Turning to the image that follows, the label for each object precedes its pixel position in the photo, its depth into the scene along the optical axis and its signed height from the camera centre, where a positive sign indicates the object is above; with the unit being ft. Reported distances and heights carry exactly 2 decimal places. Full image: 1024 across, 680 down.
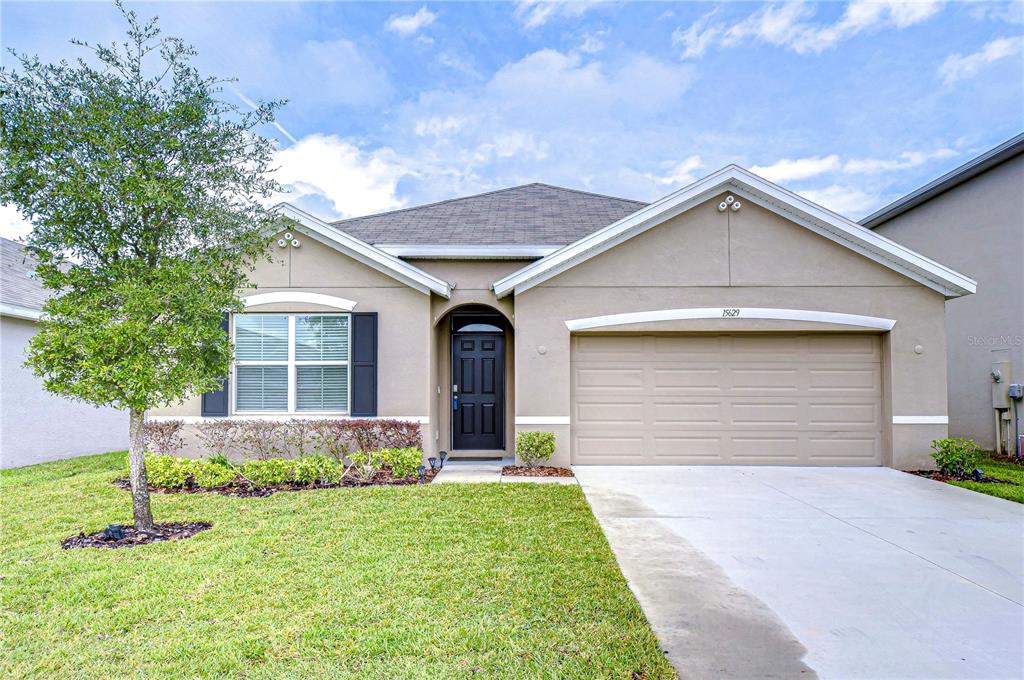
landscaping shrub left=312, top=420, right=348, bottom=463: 28.17 -3.67
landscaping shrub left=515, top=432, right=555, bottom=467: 28.63 -4.16
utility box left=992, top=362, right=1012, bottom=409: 36.01 -1.34
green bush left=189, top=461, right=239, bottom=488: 24.99 -4.94
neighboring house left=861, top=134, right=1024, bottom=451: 36.14 +6.67
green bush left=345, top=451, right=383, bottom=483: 26.86 -4.89
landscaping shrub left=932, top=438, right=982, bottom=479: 27.37 -4.61
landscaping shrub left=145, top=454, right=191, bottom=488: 25.36 -4.89
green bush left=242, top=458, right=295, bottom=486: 25.09 -4.84
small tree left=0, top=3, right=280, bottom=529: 16.47 +5.08
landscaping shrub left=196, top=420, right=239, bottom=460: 28.45 -3.53
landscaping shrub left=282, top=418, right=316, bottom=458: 28.32 -3.54
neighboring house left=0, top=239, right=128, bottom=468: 31.91 -2.60
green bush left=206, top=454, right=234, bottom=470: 26.08 -4.50
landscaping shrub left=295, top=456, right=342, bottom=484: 25.35 -4.87
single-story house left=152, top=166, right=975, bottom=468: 29.40 +1.72
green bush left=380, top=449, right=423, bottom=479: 26.86 -4.64
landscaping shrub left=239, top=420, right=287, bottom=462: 28.32 -3.65
